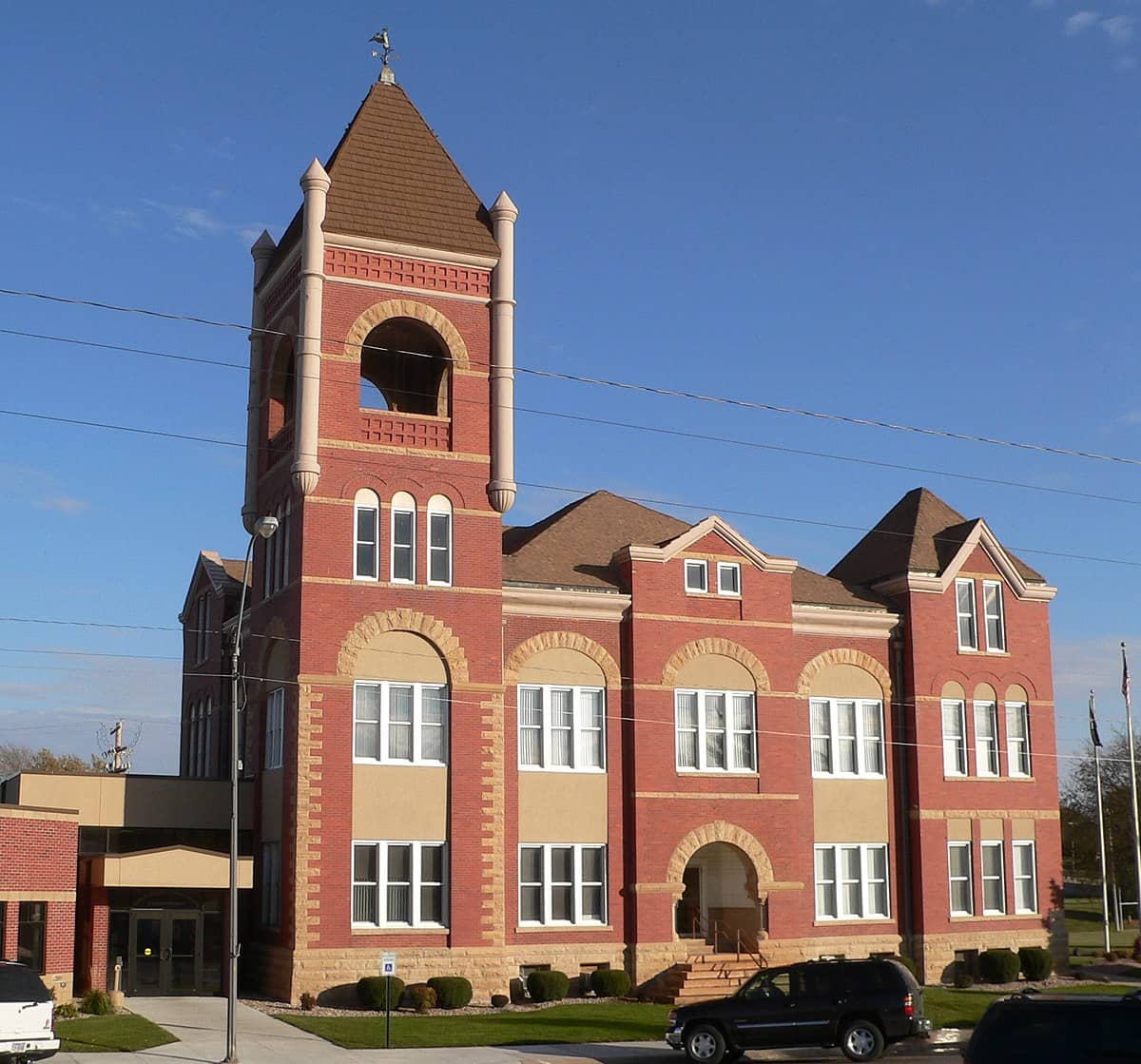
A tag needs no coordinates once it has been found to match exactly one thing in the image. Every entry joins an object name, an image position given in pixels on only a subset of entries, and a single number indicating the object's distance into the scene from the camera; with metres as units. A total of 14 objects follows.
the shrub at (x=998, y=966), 43.22
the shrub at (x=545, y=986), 37.69
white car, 24.09
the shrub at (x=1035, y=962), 44.03
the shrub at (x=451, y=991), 35.97
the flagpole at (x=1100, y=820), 55.59
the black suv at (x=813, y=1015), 28.14
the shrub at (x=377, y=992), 35.38
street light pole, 26.92
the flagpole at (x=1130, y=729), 49.97
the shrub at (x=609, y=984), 38.62
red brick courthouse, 37.53
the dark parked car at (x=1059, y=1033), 16.23
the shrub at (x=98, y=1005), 34.09
